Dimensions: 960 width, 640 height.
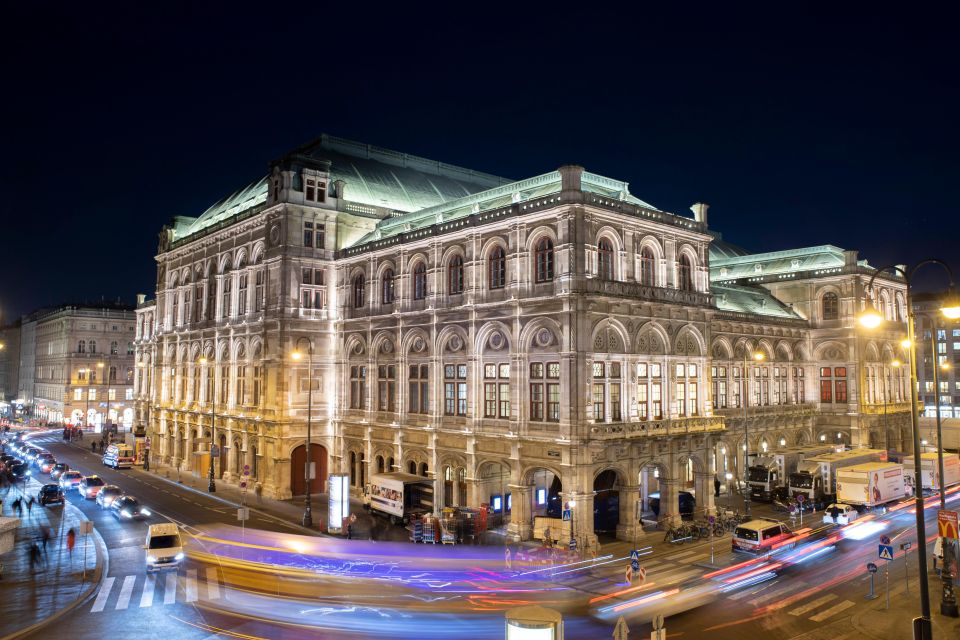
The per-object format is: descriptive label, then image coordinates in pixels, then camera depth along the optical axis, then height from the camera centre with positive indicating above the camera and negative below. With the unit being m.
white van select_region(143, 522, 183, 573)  31.84 -7.89
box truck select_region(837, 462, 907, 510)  45.81 -7.38
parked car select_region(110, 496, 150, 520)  44.78 -8.55
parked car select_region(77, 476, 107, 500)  52.35 -8.29
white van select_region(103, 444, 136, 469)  69.12 -7.85
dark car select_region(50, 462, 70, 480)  60.94 -8.15
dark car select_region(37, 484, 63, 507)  48.19 -8.09
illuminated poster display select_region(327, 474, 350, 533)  39.66 -7.10
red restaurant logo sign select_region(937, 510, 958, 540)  27.34 -5.92
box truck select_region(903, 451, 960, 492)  51.36 -7.25
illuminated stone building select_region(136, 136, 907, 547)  39.91 +2.74
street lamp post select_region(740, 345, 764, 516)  46.97 -7.16
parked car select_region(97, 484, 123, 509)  48.38 -8.19
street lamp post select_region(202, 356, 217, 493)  55.66 -4.05
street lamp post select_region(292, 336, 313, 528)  42.47 -8.45
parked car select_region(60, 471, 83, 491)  57.41 -8.42
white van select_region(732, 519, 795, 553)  34.88 -8.19
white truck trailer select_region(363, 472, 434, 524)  42.50 -7.41
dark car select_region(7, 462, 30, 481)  58.91 -7.92
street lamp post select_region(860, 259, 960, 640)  18.41 -1.99
